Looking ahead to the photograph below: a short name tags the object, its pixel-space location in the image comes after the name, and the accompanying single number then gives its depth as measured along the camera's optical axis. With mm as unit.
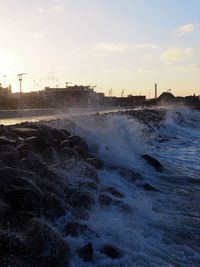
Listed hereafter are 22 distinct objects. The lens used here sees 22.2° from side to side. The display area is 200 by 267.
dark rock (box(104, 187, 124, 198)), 10466
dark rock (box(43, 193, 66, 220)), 7801
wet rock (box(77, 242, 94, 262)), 6703
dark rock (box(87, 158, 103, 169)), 12668
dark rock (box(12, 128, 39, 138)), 13672
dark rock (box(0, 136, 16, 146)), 11097
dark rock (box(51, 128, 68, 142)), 14314
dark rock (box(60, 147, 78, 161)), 11925
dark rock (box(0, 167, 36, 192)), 8070
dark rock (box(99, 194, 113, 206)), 9375
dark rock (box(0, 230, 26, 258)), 6022
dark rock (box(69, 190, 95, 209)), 8792
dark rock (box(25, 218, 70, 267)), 6324
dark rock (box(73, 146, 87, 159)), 12695
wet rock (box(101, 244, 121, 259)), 6961
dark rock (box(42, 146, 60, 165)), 11180
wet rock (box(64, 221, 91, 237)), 7473
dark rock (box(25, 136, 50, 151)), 12023
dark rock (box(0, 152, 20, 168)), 9408
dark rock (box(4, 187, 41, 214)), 7496
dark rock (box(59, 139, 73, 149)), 13009
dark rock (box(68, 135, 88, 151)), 14109
